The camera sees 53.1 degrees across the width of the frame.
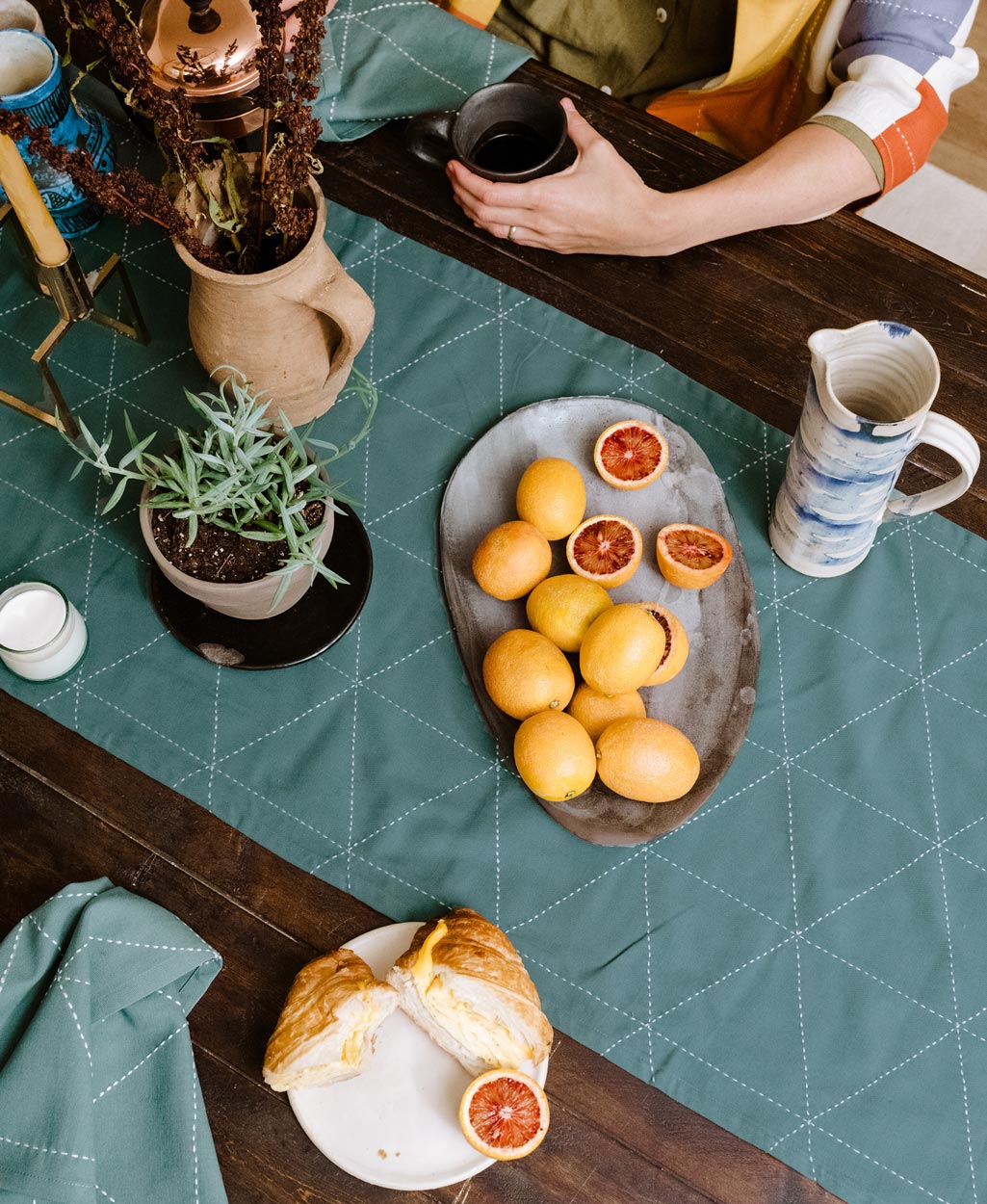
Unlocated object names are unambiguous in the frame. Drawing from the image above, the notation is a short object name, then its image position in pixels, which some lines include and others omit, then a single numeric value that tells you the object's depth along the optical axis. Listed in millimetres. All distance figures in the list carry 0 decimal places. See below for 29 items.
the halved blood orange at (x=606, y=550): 907
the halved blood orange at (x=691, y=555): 911
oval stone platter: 866
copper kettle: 871
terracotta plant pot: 796
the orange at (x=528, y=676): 842
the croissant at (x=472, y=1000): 754
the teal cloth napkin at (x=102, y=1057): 723
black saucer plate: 912
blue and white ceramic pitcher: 802
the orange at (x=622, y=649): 819
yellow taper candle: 729
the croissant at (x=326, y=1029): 748
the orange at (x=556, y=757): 813
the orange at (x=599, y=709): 859
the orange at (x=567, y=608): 870
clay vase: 787
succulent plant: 776
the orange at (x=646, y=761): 821
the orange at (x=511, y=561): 887
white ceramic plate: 764
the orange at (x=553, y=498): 910
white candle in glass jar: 869
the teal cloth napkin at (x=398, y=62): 1090
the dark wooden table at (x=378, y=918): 781
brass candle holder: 918
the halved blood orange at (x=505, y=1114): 746
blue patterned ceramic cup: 901
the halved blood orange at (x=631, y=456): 966
